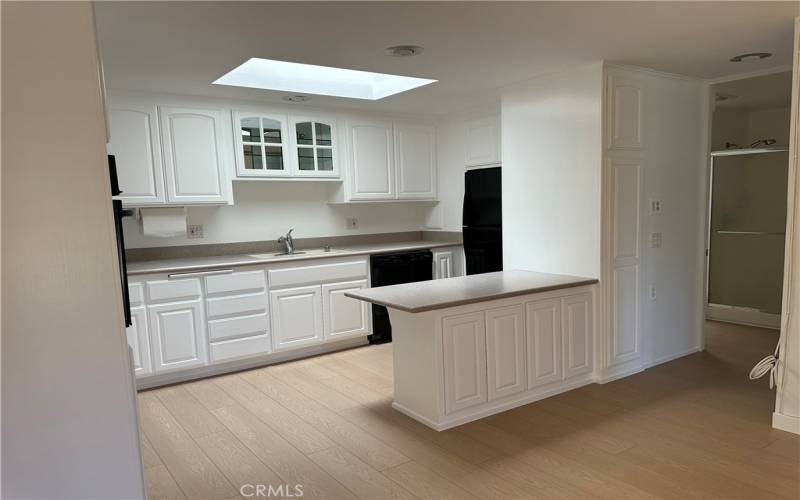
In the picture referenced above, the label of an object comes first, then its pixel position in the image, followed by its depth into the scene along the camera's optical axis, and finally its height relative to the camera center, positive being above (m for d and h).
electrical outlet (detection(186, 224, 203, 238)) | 4.53 -0.21
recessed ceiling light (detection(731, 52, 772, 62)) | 3.30 +0.81
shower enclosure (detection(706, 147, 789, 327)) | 5.23 -0.52
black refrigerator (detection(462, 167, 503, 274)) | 4.47 -0.23
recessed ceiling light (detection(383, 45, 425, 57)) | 2.89 +0.82
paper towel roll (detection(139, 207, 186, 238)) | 4.11 -0.11
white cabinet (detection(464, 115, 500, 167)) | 4.77 +0.50
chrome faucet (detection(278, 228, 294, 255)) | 4.86 -0.36
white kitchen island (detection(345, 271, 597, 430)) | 2.97 -0.90
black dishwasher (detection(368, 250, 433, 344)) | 4.83 -0.69
